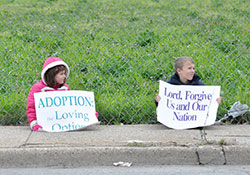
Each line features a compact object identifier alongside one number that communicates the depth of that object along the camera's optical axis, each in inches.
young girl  390.3
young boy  397.7
